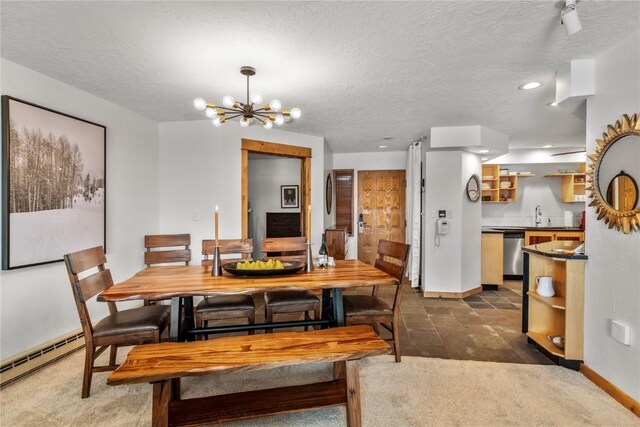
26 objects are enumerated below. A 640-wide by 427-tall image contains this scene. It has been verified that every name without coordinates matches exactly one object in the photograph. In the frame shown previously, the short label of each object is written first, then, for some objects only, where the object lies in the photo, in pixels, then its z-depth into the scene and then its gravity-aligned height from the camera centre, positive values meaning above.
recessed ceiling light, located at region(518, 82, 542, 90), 2.85 +1.06
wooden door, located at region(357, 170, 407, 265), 6.31 -0.02
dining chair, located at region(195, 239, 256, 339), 2.57 -0.78
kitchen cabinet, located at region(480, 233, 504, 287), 5.16 -0.82
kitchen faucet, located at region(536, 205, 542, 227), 6.21 -0.13
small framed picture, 6.60 +0.19
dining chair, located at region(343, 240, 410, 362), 2.45 -0.75
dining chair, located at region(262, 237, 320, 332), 2.70 -0.75
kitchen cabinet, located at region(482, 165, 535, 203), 6.02 +0.41
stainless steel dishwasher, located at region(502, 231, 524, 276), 5.63 -0.76
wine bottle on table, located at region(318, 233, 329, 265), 2.64 -0.39
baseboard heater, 2.34 -1.16
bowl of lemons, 2.24 -0.43
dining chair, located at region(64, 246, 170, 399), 2.02 -0.76
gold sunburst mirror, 2.05 +0.22
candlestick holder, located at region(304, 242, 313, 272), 2.46 -0.41
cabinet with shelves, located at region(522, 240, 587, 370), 2.53 -0.77
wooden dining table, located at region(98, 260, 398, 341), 1.90 -0.48
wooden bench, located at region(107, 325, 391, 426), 1.49 -0.71
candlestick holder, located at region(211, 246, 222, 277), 2.32 -0.41
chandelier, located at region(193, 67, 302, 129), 2.39 +0.74
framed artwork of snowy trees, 2.42 +0.18
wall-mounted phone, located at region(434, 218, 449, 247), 4.63 -0.28
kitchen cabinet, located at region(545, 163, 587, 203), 5.95 +0.41
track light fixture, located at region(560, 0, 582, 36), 1.68 +0.96
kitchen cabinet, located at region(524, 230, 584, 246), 5.55 -0.47
